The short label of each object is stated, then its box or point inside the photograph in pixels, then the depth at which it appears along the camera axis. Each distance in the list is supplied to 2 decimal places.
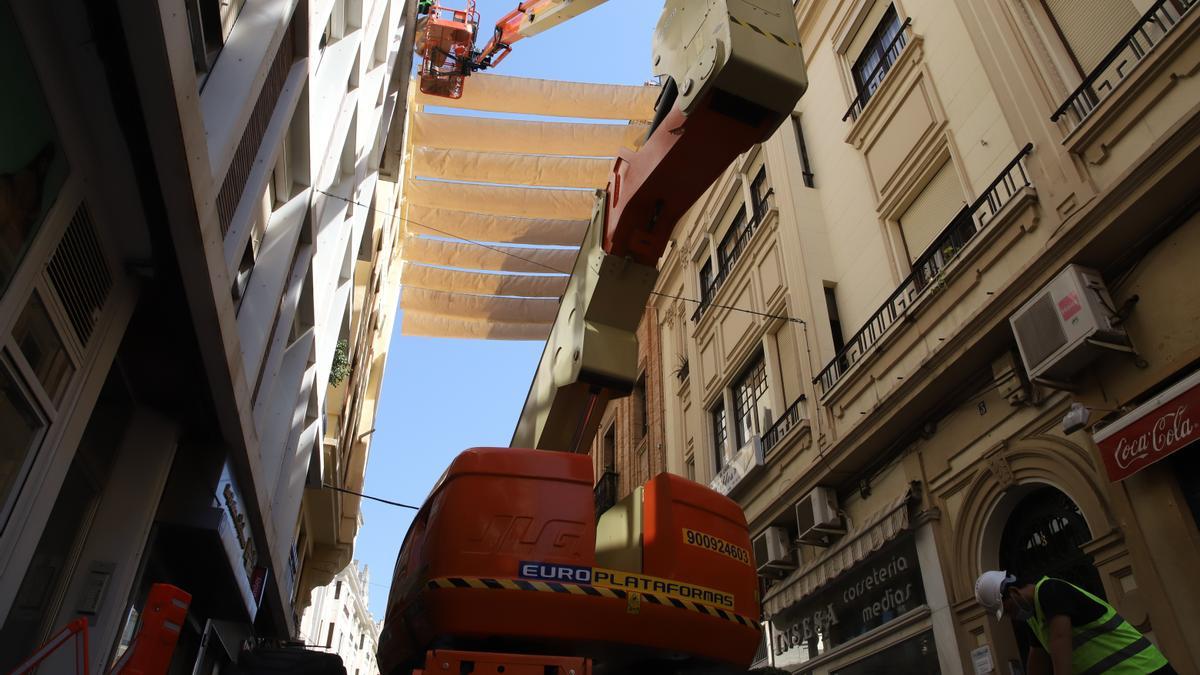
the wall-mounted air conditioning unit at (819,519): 10.73
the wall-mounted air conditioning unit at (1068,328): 6.86
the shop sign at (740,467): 12.91
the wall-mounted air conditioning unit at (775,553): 11.88
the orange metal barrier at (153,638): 2.44
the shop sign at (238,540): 6.65
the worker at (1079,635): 3.13
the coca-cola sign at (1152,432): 5.84
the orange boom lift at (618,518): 4.14
